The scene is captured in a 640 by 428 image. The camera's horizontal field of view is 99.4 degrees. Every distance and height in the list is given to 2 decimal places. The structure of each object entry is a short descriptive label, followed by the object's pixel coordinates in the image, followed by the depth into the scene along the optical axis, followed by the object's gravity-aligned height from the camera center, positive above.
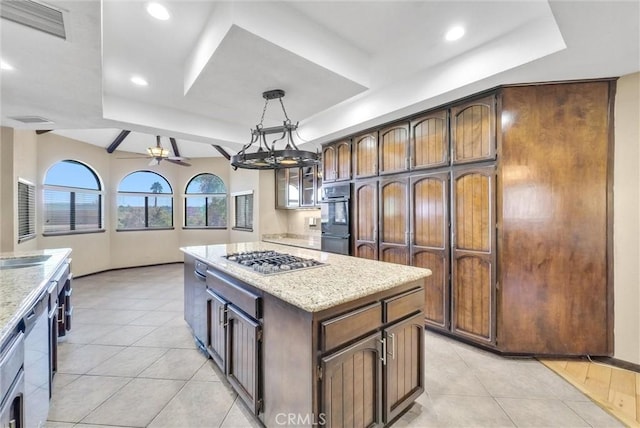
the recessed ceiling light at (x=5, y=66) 1.91 +1.07
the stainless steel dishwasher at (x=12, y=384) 1.03 -0.69
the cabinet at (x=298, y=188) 4.95 +0.53
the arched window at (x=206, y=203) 7.18 +0.30
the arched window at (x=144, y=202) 6.38 +0.31
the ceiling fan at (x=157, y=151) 4.65 +1.08
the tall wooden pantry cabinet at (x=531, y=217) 2.38 -0.04
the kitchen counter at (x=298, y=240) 4.80 -0.55
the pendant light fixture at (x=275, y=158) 2.08 +0.45
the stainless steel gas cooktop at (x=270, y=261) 1.91 -0.39
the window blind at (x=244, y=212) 6.48 +0.05
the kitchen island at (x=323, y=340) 1.34 -0.73
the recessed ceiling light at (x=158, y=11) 1.89 +1.45
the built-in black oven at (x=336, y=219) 3.99 -0.08
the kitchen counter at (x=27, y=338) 1.10 -0.63
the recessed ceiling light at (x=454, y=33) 2.10 +1.43
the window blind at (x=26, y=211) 4.01 +0.06
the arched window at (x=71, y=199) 5.03 +0.31
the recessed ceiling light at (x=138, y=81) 2.89 +1.45
